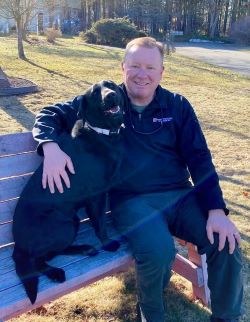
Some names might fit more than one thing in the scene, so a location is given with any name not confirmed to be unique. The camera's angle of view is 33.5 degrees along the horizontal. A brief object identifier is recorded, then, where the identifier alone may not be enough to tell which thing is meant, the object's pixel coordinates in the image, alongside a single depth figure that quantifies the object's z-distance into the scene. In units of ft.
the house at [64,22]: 83.91
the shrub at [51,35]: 62.21
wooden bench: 6.46
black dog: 6.88
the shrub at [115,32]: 65.48
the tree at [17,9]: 32.81
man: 7.09
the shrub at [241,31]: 100.98
